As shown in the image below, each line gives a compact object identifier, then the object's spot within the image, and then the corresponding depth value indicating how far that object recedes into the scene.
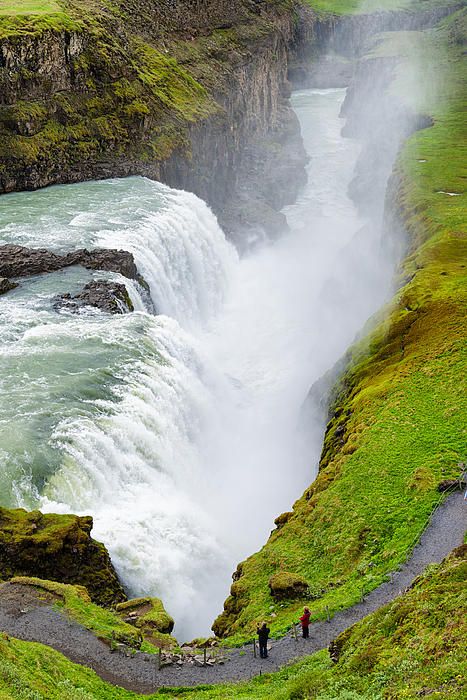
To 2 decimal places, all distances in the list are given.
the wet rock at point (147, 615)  25.73
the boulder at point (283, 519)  33.46
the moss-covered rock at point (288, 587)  26.80
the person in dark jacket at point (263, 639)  22.61
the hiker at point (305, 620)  22.95
